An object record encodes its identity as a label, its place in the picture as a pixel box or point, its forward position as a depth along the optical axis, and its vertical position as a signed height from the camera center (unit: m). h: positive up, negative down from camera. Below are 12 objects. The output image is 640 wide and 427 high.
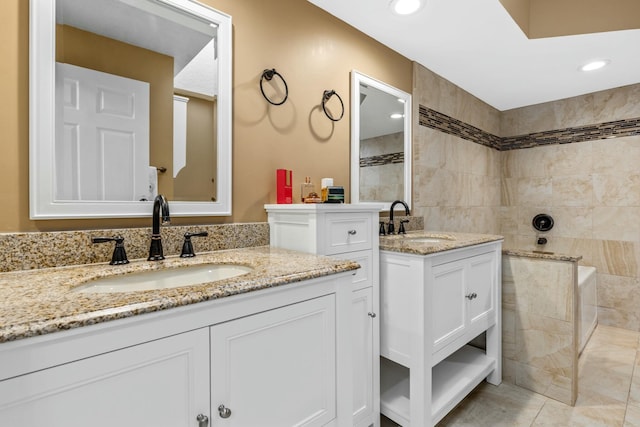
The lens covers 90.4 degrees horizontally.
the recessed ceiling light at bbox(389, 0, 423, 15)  1.78 +1.18
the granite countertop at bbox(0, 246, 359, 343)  0.59 -0.19
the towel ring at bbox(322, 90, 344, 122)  1.86 +0.68
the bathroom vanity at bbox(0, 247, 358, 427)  0.59 -0.32
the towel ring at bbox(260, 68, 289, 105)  1.59 +0.69
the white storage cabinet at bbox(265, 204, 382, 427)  1.38 -0.16
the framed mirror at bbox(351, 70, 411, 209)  2.04 +0.49
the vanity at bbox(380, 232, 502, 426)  1.53 -0.55
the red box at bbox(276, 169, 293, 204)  1.59 +0.13
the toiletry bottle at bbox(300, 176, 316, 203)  1.72 +0.13
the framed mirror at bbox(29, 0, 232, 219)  1.07 +0.40
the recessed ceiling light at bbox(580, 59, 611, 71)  2.45 +1.17
